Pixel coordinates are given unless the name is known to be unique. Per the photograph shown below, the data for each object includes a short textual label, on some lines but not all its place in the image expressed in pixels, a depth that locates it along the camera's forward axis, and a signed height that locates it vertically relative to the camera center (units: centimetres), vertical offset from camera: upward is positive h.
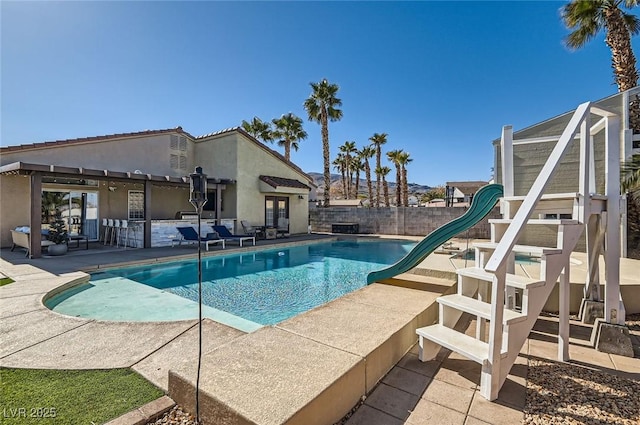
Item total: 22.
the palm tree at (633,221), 921 -27
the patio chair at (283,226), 1940 -98
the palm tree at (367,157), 3562 +702
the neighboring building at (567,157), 1078 +259
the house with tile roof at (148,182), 1236 +146
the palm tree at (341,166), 4644 +787
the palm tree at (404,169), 3036 +474
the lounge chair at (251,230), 1734 -109
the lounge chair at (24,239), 1079 -111
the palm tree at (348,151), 4203 +912
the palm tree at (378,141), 3250 +807
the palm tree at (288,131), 2780 +796
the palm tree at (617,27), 1101 +740
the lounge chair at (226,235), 1453 -120
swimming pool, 623 -217
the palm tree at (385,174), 3378 +457
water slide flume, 533 -34
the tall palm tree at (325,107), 2503 +921
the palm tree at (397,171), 3083 +453
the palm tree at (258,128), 2934 +858
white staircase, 262 -60
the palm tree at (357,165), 4472 +749
